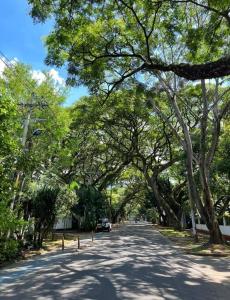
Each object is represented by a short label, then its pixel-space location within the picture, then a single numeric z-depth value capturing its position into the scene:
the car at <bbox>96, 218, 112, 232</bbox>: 25.02
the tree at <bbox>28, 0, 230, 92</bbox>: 6.89
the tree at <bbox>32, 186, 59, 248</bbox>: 11.39
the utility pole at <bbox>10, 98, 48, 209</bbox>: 9.75
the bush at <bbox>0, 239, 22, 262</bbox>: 8.56
